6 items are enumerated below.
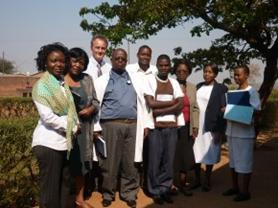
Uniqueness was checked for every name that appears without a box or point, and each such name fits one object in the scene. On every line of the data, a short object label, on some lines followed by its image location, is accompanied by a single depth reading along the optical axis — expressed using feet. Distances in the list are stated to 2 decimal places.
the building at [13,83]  89.85
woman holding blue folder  11.84
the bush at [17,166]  10.56
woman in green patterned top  8.31
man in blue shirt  11.32
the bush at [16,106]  35.17
